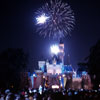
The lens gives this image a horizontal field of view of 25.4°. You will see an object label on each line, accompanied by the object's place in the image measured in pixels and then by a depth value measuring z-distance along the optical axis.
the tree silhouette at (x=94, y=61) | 31.09
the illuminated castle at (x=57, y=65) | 90.31
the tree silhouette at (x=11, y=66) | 38.97
